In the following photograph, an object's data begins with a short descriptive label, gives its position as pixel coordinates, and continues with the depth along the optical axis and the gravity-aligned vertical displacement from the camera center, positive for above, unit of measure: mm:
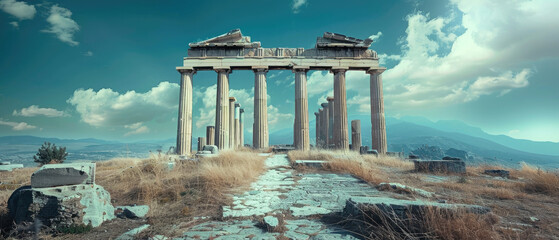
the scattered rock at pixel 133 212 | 3826 -1243
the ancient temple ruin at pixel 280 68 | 18125 +5413
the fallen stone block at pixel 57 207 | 3314 -1000
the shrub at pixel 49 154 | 16422 -1095
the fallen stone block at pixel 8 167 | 11906 -1496
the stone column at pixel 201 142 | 24753 -536
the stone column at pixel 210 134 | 22859 +280
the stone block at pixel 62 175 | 3602 -590
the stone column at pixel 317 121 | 30359 +1977
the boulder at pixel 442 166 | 8953 -1228
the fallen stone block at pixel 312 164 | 8875 -1080
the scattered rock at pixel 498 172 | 8585 -1476
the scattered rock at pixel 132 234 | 2968 -1258
